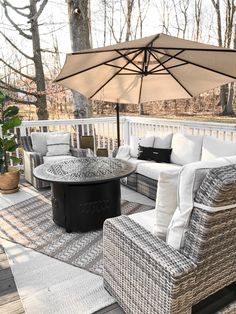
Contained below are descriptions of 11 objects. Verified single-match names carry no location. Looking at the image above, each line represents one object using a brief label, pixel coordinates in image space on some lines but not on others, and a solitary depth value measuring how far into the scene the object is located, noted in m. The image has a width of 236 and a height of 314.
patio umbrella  2.65
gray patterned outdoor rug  2.73
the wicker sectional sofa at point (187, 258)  1.45
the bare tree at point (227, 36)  12.62
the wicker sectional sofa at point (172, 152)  3.81
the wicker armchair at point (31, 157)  4.63
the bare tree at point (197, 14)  14.02
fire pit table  3.04
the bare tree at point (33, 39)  7.86
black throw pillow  4.49
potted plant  4.41
